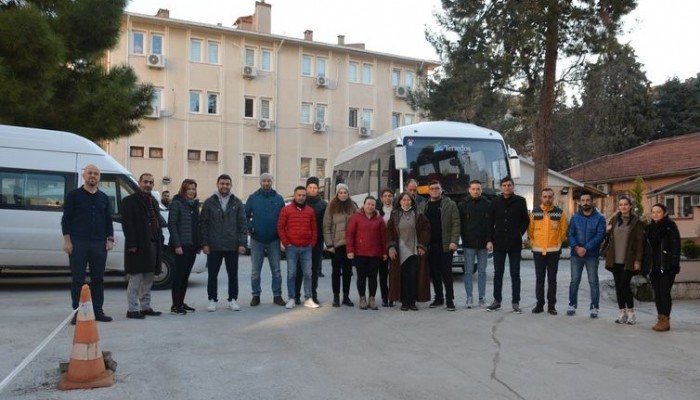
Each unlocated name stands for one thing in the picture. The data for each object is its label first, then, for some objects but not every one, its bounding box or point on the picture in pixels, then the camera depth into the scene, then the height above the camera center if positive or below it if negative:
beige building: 37.94 +6.83
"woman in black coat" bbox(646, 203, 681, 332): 8.47 -0.54
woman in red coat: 9.80 -0.47
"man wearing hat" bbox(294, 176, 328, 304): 10.22 -0.49
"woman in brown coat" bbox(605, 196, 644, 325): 8.68 -0.48
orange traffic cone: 5.50 -1.26
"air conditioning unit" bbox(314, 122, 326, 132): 42.00 +5.31
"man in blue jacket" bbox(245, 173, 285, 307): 9.92 -0.21
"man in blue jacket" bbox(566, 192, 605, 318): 9.34 -0.37
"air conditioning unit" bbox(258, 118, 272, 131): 40.12 +5.18
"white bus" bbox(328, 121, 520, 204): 14.71 +1.24
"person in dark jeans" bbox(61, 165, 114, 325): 8.38 -0.32
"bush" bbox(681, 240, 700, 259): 14.56 -0.75
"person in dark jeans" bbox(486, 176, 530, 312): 9.80 -0.24
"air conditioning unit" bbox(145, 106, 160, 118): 37.22 +5.37
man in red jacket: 9.82 -0.32
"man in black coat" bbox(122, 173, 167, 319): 8.71 -0.45
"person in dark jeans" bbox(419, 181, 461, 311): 10.00 -0.38
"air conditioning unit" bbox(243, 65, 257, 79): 39.59 +8.20
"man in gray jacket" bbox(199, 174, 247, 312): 9.45 -0.32
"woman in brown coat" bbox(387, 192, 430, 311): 9.95 -0.52
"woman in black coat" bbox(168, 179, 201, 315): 9.12 -0.34
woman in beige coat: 9.97 -0.29
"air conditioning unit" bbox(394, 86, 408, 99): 44.72 +8.05
